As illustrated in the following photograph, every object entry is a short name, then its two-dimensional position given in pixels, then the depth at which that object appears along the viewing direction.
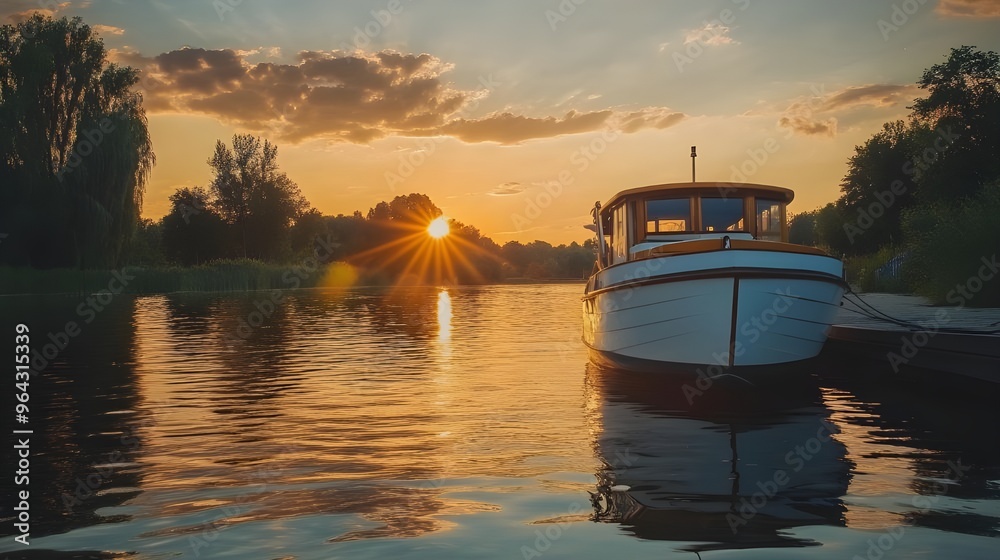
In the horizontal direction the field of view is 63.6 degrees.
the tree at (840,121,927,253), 50.75
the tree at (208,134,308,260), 75.81
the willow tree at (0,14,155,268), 44.19
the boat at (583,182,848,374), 11.00
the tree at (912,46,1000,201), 41.84
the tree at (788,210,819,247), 89.86
